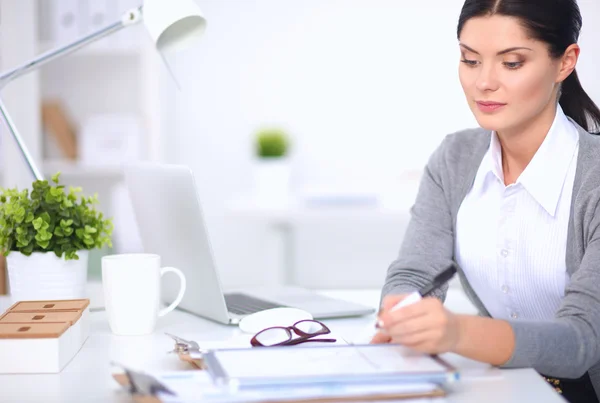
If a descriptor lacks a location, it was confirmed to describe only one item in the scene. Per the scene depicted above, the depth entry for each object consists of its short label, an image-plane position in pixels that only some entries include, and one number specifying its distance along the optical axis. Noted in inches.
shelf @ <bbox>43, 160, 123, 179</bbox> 159.2
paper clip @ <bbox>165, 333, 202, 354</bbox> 65.8
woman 72.1
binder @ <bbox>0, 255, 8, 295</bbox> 152.6
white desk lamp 79.9
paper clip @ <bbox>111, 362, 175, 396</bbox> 56.2
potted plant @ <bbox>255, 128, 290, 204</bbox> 159.2
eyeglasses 66.4
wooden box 63.5
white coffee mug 71.2
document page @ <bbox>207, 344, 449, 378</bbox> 58.0
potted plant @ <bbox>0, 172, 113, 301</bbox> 74.2
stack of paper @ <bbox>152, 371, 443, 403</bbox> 56.4
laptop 74.4
